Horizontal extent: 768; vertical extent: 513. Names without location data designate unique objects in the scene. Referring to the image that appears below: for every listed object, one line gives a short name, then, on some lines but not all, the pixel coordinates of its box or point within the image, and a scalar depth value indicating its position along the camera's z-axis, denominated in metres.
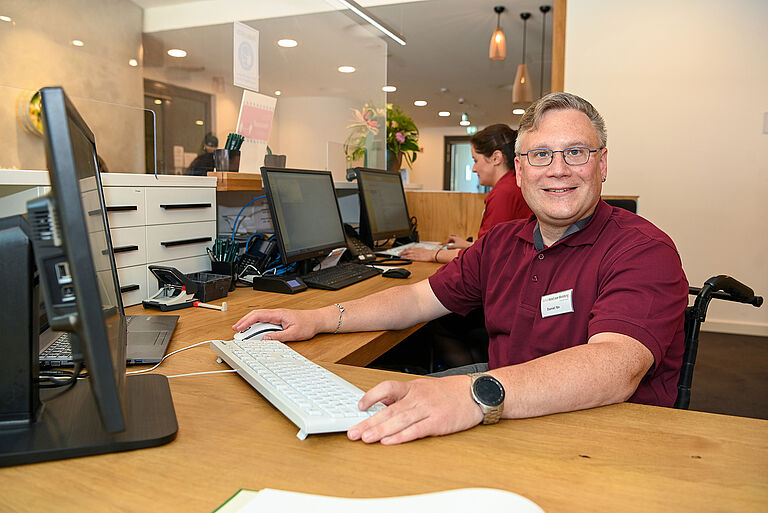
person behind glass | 2.29
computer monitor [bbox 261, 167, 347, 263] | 2.03
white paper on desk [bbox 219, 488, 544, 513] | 0.56
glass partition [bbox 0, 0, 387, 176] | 3.81
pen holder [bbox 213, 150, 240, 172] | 2.23
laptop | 1.09
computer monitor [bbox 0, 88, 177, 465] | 0.52
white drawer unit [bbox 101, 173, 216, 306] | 1.64
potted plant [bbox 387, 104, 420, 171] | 4.15
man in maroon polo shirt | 0.86
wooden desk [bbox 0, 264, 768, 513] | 0.65
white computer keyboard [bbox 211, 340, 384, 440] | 0.80
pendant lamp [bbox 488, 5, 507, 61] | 5.14
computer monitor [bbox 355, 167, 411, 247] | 2.95
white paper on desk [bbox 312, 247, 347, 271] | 2.39
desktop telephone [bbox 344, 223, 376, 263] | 2.64
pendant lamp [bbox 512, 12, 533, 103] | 5.68
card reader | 1.92
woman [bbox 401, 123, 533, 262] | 2.71
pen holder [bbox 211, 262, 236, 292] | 1.91
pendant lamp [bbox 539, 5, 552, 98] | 5.53
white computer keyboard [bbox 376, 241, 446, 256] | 3.00
